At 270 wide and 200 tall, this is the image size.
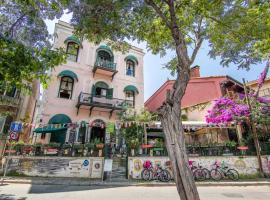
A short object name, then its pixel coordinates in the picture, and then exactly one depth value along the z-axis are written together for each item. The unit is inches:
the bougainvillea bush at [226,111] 608.1
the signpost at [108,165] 452.6
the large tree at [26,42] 217.8
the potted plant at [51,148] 504.6
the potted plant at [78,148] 513.7
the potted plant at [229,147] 537.1
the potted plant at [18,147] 501.7
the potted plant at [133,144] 513.3
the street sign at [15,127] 483.7
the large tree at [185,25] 242.4
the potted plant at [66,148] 509.4
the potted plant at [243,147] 530.6
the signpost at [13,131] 450.0
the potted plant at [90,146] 519.2
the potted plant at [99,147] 517.0
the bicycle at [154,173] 475.0
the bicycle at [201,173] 487.8
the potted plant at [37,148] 506.9
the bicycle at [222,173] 493.7
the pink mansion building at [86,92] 650.8
